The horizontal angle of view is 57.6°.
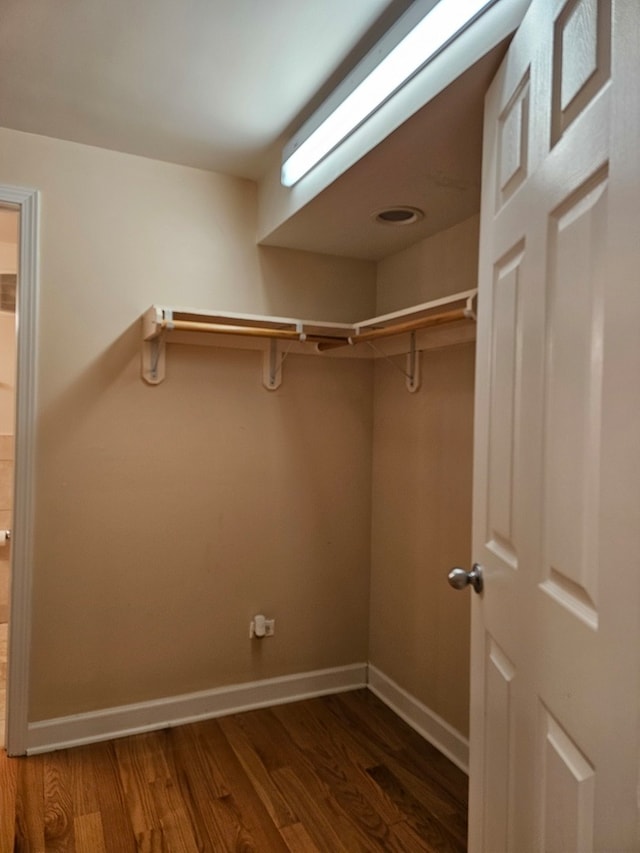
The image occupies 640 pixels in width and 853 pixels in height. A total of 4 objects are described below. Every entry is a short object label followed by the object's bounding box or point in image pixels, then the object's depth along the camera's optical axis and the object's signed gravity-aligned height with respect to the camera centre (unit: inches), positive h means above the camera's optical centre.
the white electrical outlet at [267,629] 100.7 -36.3
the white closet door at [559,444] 28.1 -1.0
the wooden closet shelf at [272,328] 82.3 +13.9
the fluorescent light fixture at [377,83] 50.5 +34.7
